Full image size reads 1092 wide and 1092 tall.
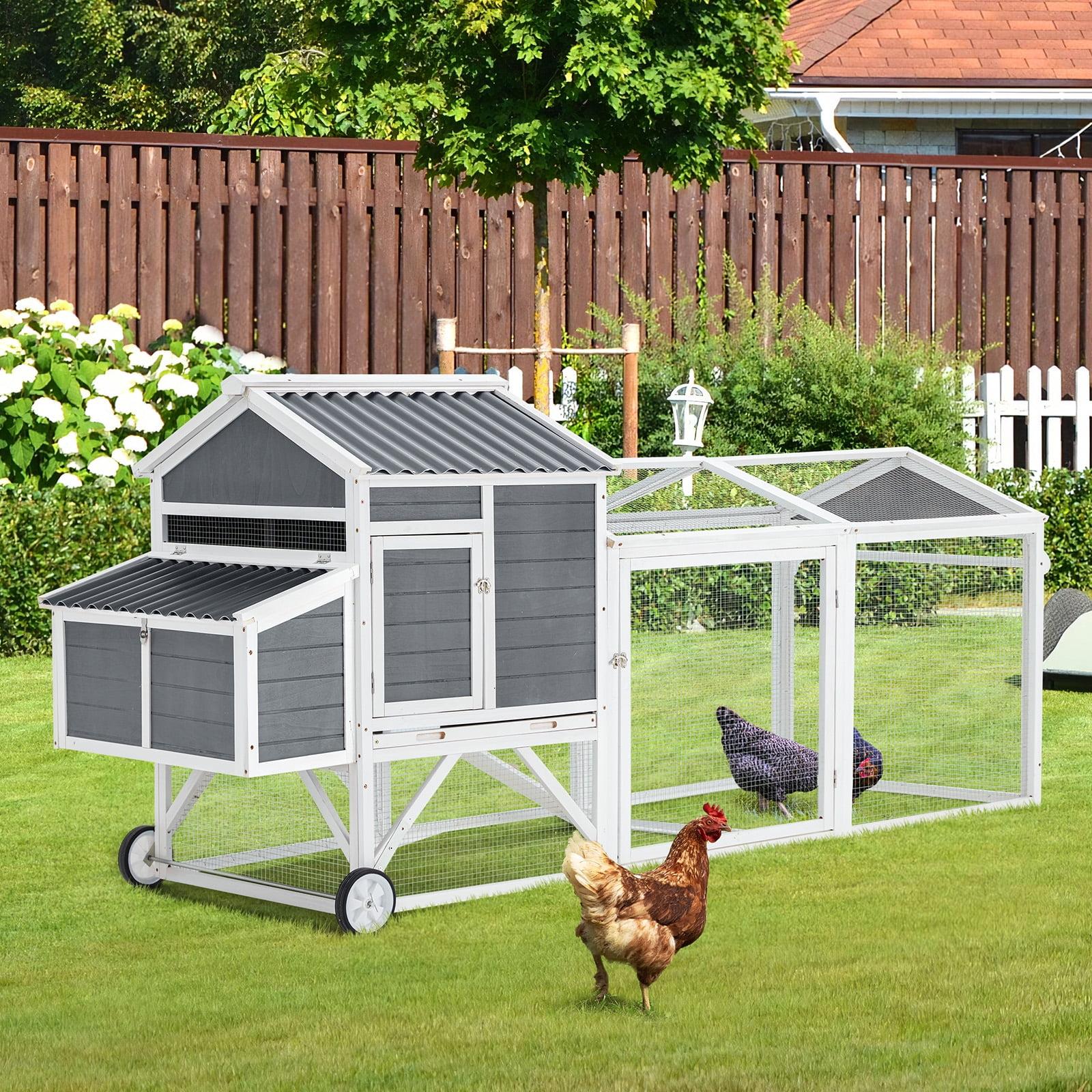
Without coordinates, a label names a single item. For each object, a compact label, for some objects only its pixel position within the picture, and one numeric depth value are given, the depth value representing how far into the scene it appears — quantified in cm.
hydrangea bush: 1214
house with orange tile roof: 1891
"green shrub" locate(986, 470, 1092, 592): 1352
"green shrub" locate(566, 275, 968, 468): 1341
